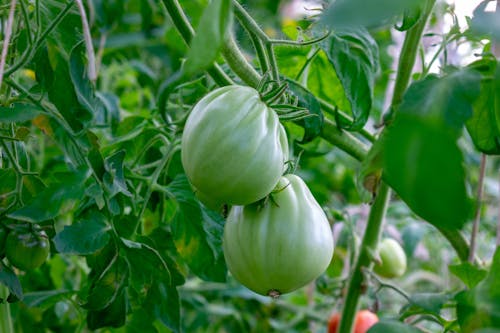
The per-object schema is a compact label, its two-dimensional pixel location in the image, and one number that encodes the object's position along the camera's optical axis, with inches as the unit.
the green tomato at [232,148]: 22.0
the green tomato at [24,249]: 27.3
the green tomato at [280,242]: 24.0
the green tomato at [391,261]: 45.1
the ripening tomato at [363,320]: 42.5
